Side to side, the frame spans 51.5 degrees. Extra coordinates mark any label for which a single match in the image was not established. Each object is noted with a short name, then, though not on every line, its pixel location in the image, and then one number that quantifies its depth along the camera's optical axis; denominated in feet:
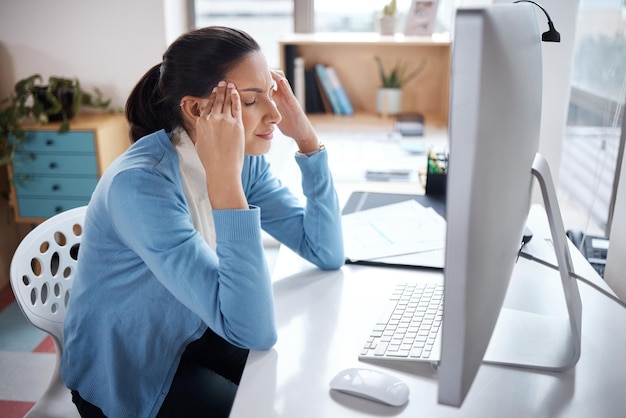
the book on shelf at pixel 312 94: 10.11
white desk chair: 4.15
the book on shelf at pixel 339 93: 10.08
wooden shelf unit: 10.09
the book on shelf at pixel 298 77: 9.83
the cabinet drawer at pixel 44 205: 9.42
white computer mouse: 2.89
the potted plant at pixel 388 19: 9.81
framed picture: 9.71
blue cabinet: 9.08
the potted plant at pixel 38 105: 9.02
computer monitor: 1.85
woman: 3.50
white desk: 2.86
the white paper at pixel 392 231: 4.67
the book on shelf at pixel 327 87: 10.05
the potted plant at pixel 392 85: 10.05
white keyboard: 3.26
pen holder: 5.93
